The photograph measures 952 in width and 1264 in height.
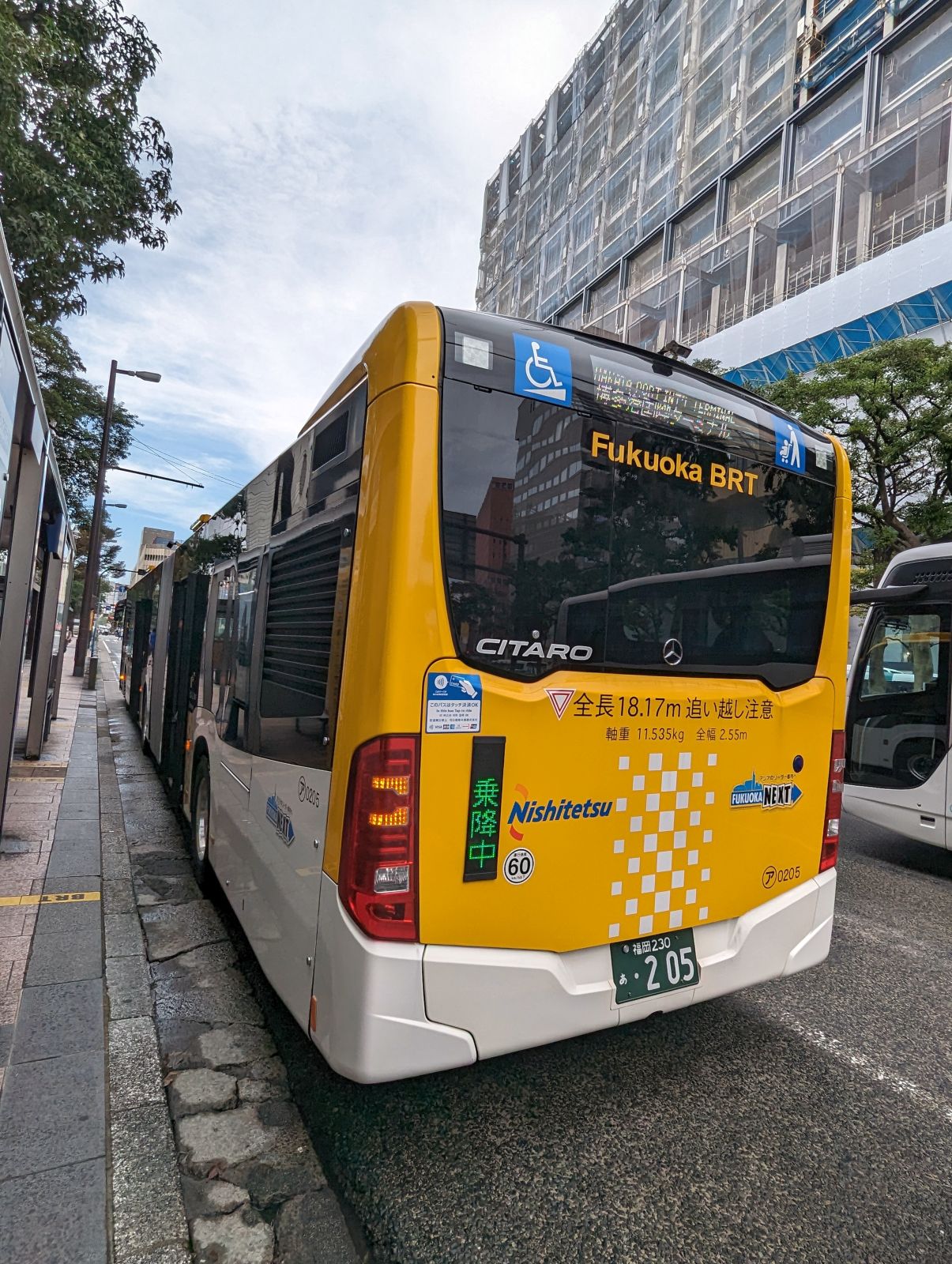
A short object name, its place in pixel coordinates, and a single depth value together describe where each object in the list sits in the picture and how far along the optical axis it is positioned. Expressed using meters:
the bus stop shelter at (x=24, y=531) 3.29
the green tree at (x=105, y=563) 41.92
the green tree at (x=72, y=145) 7.72
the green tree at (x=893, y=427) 12.41
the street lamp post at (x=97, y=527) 21.48
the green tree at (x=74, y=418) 16.69
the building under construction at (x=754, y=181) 22.73
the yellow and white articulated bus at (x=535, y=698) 2.18
